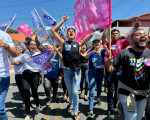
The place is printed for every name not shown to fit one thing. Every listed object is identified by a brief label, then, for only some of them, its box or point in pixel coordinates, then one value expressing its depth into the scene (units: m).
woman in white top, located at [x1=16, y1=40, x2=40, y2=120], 3.09
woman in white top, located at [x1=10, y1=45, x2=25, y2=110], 3.11
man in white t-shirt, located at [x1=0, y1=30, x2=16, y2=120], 2.16
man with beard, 1.85
